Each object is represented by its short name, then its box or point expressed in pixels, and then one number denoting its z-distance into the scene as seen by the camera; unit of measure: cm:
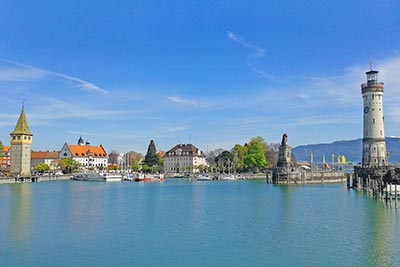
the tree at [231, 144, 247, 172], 12882
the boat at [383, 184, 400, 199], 4440
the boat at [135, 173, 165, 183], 10800
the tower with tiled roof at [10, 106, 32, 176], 10394
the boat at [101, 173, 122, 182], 10666
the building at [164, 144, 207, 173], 14725
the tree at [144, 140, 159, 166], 14588
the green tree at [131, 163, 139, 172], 14825
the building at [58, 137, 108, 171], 14812
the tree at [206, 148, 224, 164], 17225
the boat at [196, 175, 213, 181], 11331
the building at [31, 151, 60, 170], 15312
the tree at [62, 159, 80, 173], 13175
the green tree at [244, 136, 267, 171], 12181
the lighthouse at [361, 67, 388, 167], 6706
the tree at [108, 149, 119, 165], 19162
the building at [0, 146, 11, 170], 14436
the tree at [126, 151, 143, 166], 16888
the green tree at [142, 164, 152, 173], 14038
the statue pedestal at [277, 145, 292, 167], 9216
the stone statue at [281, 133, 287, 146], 9405
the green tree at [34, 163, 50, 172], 12667
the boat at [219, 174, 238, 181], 11256
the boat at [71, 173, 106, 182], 10756
